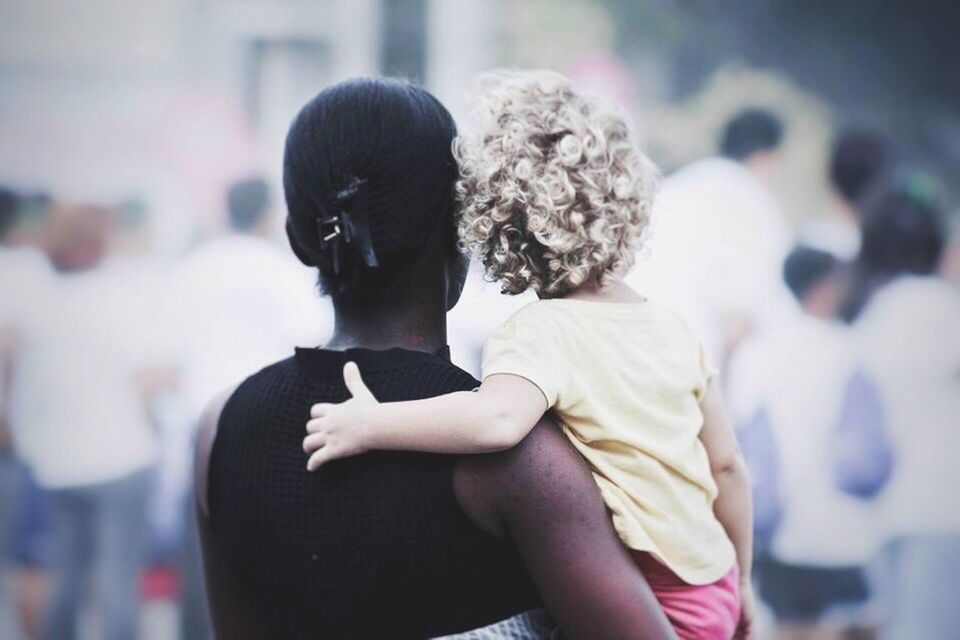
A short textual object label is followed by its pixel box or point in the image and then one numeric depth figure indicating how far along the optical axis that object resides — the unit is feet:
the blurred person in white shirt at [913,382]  26.86
